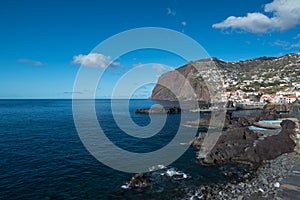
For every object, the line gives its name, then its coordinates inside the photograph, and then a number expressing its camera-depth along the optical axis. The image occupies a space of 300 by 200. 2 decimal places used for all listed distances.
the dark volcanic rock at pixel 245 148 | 25.94
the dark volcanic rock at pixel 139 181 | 19.02
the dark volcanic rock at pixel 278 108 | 92.10
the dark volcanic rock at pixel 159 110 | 95.25
